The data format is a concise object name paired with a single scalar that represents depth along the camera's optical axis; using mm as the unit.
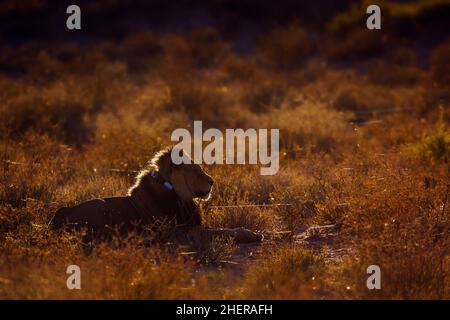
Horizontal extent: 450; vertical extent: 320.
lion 15664
